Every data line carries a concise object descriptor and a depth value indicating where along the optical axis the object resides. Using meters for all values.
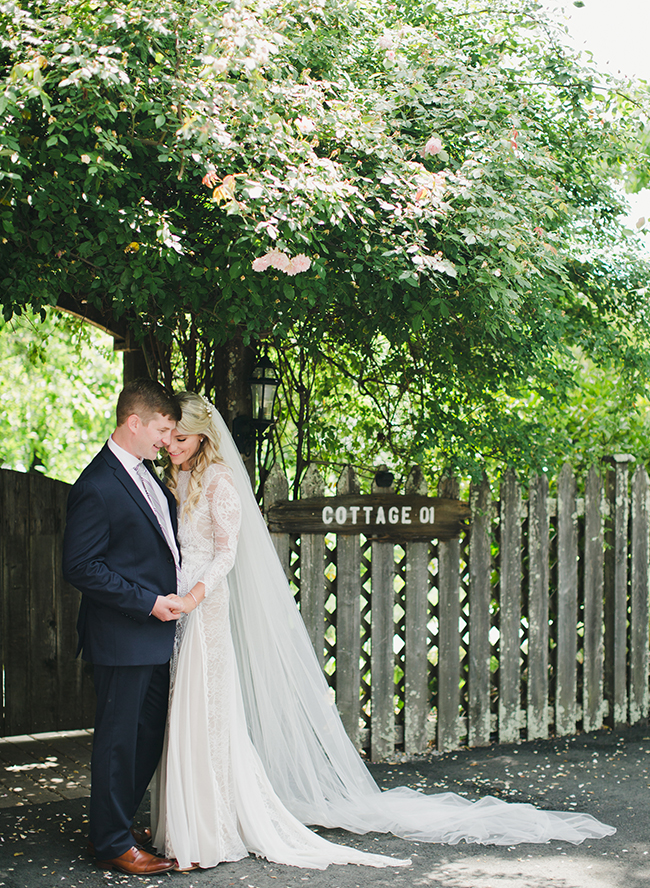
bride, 3.46
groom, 3.29
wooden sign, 4.74
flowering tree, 3.21
